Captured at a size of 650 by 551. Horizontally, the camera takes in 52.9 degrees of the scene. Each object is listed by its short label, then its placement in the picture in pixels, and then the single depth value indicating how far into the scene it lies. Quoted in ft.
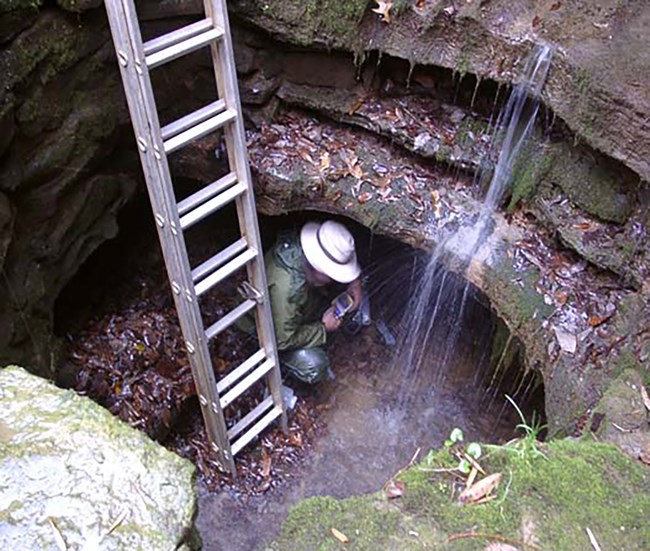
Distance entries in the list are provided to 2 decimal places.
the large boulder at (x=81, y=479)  5.28
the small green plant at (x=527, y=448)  7.59
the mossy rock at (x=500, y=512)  6.82
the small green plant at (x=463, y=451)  7.43
